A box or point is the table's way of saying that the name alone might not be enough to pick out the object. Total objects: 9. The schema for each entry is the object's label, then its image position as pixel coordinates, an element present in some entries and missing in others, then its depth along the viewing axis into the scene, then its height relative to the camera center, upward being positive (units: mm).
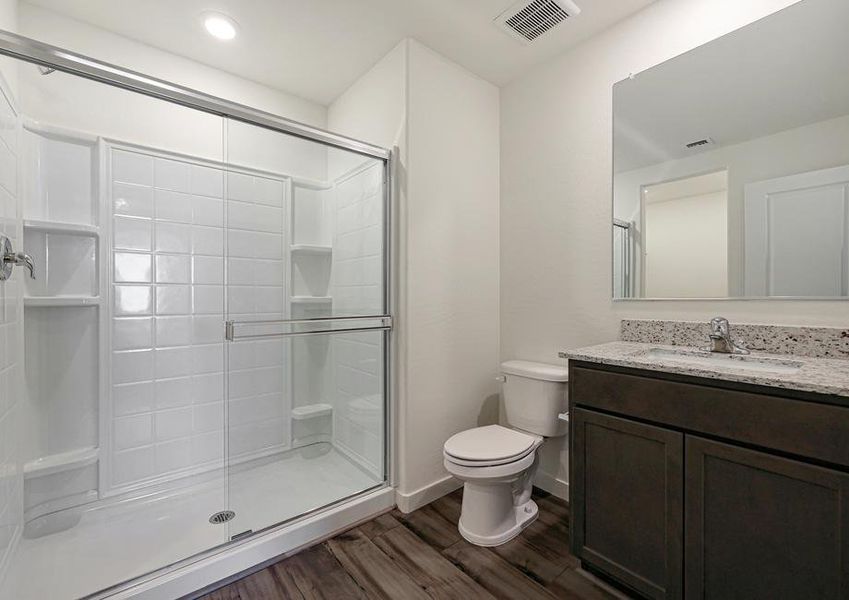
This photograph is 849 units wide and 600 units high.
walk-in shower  1668 -152
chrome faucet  1501 -157
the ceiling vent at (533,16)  1747 +1323
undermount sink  1325 -229
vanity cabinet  998 -567
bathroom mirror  1376 +543
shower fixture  1304 +138
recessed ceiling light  1895 +1370
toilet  1698 -692
